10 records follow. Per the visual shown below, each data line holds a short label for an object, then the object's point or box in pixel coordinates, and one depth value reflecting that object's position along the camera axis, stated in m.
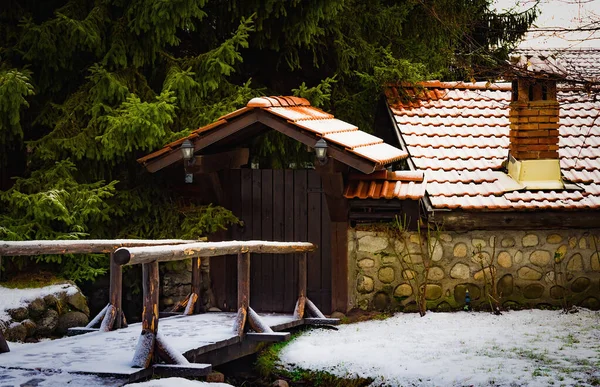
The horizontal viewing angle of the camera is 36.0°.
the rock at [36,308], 10.11
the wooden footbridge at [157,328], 7.42
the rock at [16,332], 9.55
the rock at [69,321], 10.41
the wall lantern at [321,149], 10.67
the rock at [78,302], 10.60
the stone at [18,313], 9.82
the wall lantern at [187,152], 11.04
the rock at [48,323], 10.14
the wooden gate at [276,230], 11.83
